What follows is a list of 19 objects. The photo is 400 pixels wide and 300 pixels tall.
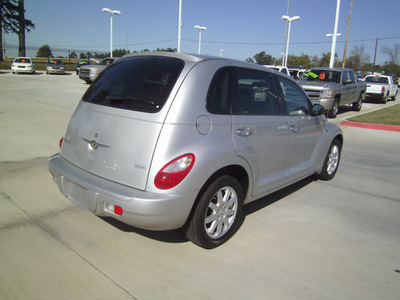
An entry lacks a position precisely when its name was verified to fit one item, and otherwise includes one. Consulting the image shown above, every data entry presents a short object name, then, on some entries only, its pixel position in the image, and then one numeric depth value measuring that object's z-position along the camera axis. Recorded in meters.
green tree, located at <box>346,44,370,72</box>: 68.45
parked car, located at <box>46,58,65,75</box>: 31.14
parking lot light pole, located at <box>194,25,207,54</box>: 39.46
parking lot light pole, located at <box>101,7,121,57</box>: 36.91
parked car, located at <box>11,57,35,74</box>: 29.30
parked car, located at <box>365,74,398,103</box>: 20.41
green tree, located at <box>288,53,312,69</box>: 78.28
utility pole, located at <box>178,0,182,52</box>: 25.96
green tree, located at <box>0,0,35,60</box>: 39.12
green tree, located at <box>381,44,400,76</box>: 71.38
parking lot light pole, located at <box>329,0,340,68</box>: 20.42
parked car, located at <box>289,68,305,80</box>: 22.60
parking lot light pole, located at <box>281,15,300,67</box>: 31.84
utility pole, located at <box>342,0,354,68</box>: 40.90
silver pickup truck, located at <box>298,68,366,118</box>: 12.11
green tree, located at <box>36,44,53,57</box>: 67.94
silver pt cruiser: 2.77
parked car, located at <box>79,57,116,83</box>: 20.97
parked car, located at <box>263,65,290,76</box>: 17.57
